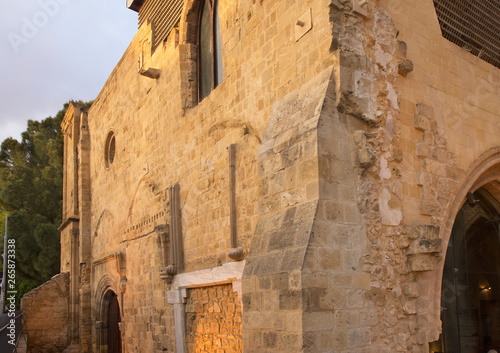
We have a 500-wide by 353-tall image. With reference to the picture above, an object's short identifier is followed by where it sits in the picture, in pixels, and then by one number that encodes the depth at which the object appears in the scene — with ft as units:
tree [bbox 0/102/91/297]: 69.92
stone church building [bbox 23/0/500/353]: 14.12
